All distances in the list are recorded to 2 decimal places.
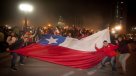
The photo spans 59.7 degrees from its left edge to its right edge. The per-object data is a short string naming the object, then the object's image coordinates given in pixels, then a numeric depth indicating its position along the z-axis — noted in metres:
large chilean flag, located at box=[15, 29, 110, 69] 5.23
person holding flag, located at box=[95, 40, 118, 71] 5.25
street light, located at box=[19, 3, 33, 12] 9.54
